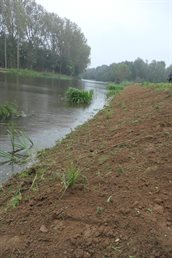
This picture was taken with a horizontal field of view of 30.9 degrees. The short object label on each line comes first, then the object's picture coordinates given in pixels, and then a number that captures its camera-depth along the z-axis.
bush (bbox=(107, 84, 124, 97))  36.49
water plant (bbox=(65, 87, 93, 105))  19.53
